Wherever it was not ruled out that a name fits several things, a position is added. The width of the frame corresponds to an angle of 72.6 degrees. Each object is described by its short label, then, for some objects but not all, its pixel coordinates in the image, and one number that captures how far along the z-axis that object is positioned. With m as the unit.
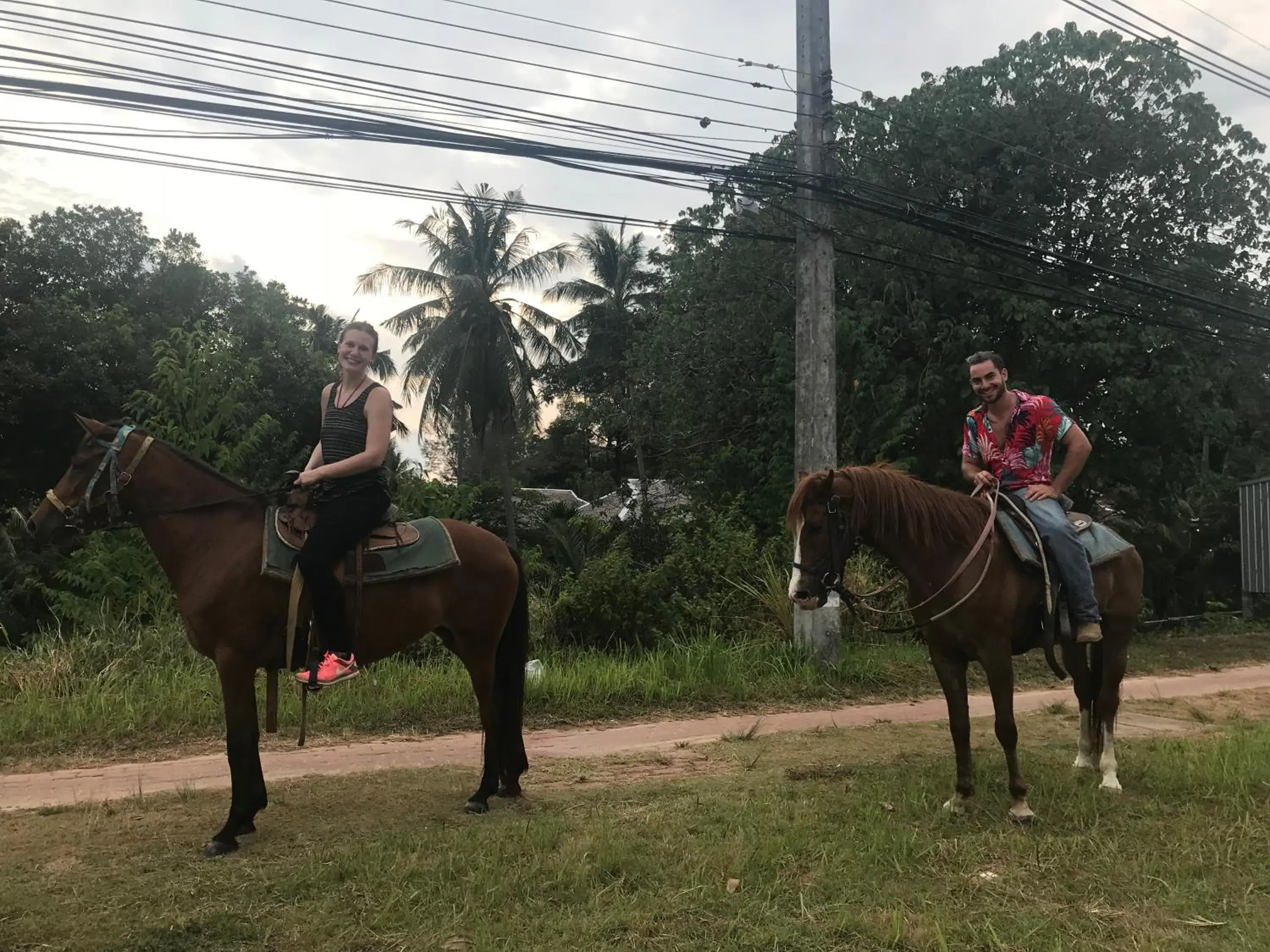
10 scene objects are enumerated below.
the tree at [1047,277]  13.12
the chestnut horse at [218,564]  4.29
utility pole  9.26
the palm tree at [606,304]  33.72
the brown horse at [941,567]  4.44
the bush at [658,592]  9.71
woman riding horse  4.39
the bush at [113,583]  9.41
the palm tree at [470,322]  28.91
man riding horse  4.82
